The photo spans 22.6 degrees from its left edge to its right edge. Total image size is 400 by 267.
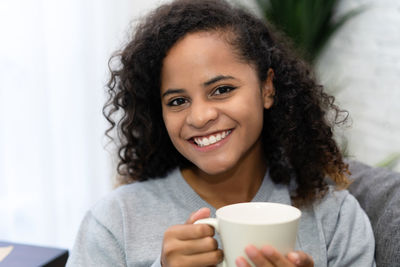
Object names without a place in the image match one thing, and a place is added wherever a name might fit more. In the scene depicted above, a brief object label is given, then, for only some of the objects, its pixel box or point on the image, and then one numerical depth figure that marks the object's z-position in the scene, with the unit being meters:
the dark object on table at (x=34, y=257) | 1.28
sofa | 1.27
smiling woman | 1.29
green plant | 1.95
